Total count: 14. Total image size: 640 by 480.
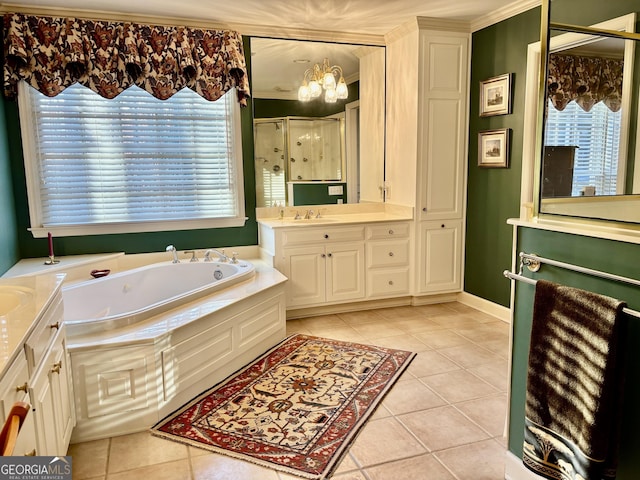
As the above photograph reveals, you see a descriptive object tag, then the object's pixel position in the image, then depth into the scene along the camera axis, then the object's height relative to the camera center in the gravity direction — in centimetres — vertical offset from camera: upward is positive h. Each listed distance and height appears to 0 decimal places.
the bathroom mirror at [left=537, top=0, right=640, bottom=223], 189 +20
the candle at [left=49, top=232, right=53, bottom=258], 348 -56
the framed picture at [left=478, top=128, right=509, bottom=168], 377 +15
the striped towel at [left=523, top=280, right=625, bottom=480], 141 -71
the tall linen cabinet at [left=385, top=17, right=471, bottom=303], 403 +26
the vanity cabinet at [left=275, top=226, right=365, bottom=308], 391 -81
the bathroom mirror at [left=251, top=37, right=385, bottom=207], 421 +39
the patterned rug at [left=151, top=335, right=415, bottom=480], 215 -128
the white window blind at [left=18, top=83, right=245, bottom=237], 362 +8
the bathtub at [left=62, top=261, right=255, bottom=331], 278 -82
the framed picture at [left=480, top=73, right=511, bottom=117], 372 +57
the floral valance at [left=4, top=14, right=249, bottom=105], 338 +87
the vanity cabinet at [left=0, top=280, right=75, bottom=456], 127 -70
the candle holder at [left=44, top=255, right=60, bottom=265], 345 -65
